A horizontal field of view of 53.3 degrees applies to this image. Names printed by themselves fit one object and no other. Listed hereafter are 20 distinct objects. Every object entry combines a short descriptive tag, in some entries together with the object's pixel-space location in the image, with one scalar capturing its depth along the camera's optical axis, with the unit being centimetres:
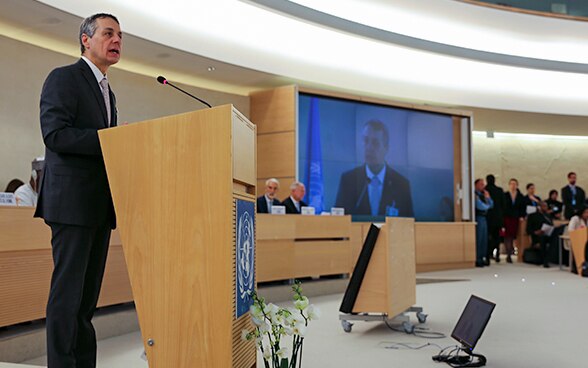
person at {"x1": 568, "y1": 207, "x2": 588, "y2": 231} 871
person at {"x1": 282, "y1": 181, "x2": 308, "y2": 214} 679
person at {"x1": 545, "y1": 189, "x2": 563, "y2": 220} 1055
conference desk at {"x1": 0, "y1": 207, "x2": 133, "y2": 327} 311
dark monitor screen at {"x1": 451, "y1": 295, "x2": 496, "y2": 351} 306
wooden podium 173
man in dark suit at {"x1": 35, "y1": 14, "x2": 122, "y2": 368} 181
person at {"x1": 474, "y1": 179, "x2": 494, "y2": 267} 985
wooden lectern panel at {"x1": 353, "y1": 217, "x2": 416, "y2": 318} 396
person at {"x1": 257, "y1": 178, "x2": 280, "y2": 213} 665
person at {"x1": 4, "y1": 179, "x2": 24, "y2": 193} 547
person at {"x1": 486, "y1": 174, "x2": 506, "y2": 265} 1025
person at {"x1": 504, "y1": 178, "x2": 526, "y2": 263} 1060
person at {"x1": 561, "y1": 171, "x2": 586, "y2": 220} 1050
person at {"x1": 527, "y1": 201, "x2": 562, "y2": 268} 975
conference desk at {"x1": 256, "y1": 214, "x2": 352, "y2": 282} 554
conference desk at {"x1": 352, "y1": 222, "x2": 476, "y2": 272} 890
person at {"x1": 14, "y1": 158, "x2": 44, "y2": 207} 425
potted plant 191
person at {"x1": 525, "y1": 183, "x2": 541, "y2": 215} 1049
